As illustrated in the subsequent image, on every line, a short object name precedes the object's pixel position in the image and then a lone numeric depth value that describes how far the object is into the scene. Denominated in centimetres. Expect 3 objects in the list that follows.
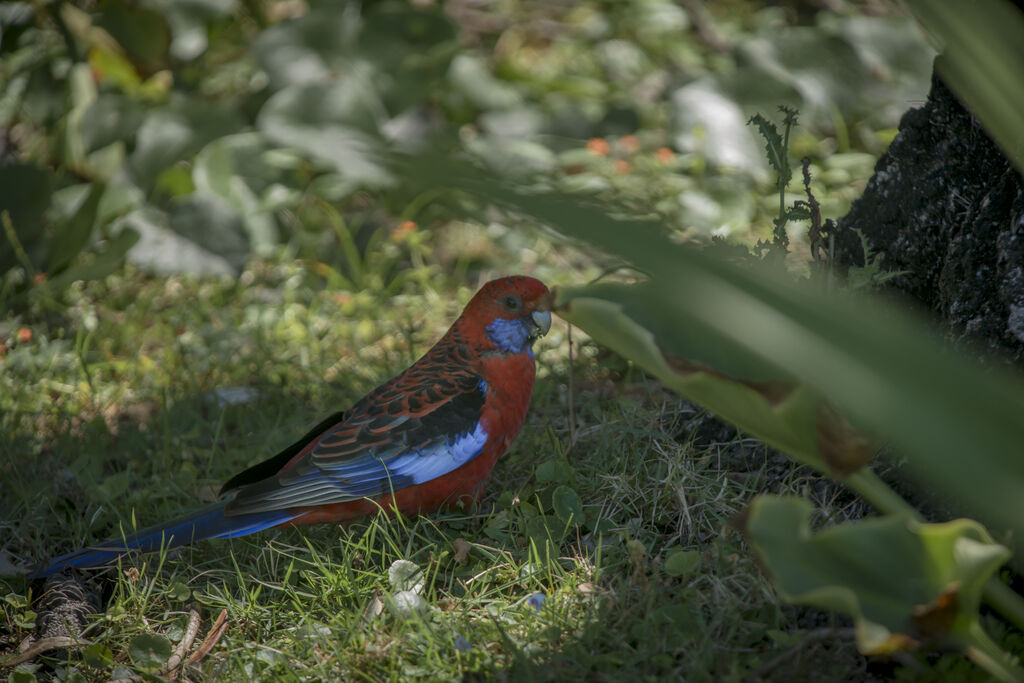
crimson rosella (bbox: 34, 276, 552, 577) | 412
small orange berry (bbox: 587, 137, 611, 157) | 804
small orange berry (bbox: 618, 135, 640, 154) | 834
